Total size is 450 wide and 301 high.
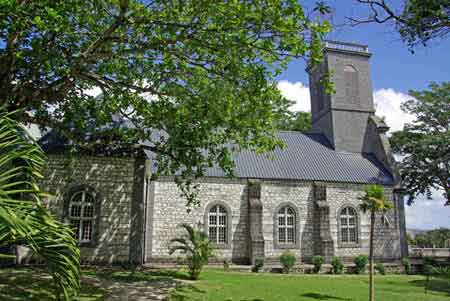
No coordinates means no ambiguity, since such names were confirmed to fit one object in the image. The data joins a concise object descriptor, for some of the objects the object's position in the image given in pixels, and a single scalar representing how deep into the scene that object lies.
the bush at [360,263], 22.58
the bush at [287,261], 20.98
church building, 17.83
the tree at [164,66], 9.17
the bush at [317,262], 21.42
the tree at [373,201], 12.57
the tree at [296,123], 36.81
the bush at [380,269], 22.67
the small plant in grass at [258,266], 20.67
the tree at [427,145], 27.77
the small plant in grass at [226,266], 20.32
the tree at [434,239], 39.16
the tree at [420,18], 7.04
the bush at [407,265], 23.77
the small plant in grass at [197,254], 14.98
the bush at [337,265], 21.73
